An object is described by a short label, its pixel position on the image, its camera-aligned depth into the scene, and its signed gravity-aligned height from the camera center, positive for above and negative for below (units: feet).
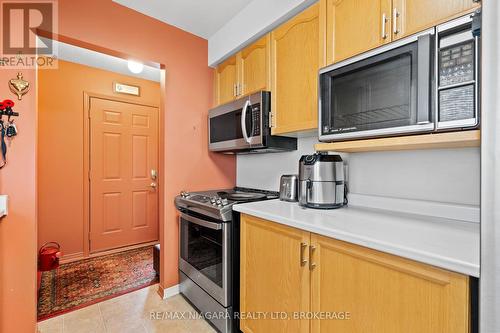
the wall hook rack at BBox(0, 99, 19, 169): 4.62 +0.72
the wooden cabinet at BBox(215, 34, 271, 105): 6.19 +2.63
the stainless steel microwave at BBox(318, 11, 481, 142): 2.84 +1.11
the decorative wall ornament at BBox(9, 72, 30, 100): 4.75 +1.55
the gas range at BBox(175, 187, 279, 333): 5.27 -2.10
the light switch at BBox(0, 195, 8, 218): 4.49 -0.76
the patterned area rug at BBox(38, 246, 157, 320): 6.61 -3.74
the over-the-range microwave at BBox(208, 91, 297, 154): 5.99 +1.03
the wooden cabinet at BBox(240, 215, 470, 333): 2.51 -1.60
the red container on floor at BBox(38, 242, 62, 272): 7.91 -3.08
